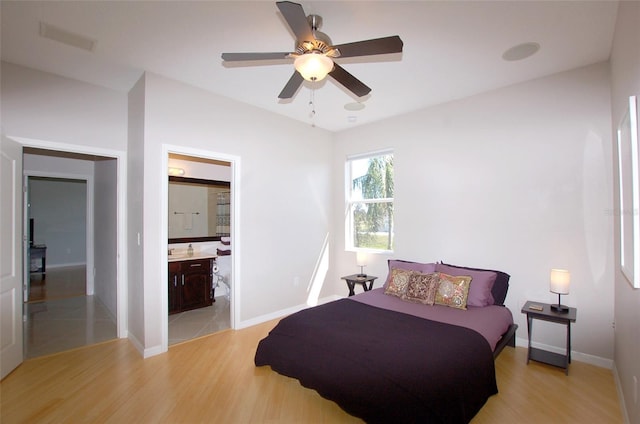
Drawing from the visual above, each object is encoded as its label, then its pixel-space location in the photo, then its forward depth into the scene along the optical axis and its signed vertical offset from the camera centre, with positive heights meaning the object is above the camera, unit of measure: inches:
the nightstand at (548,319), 105.0 -38.4
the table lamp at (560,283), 109.4 -25.7
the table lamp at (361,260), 175.2 -26.4
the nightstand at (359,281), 164.6 -36.5
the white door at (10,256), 104.7 -13.6
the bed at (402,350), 70.7 -38.8
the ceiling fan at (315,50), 69.3 +41.4
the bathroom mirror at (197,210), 195.6 +5.0
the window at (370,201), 181.9 +8.9
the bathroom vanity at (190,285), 172.1 -40.5
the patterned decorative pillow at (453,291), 118.8 -31.3
